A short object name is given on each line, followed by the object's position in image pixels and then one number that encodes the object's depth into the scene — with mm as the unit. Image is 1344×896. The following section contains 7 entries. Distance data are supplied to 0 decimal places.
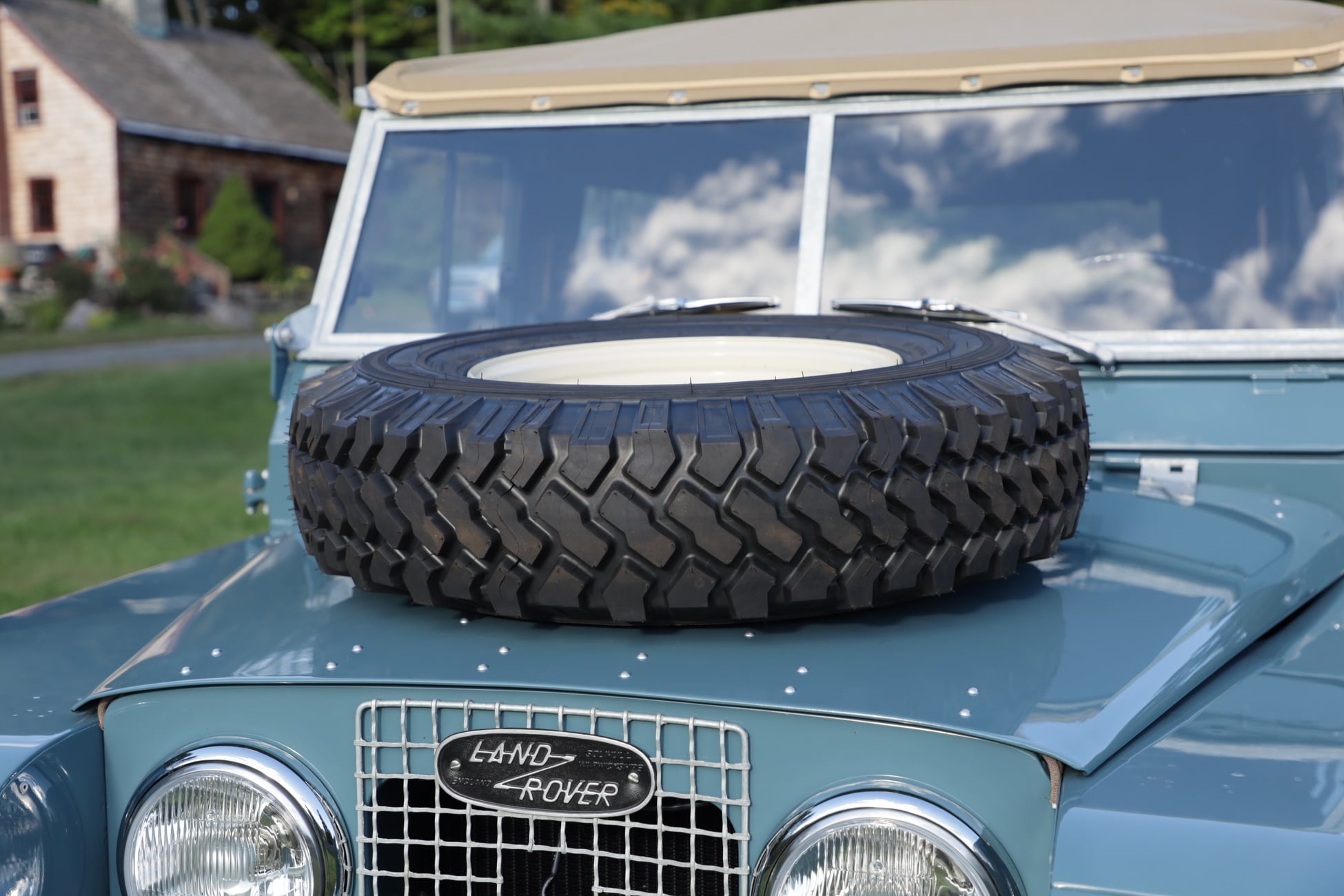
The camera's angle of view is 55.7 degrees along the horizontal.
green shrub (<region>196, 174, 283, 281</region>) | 25188
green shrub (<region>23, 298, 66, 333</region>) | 19062
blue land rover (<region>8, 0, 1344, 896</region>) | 1257
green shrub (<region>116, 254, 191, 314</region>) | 21062
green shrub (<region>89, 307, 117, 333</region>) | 19453
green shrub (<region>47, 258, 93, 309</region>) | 20188
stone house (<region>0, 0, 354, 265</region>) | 24797
